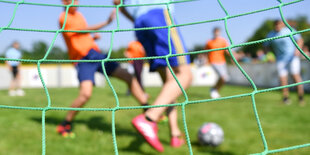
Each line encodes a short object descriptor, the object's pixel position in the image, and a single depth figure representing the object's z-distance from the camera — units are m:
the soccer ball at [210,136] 2.27
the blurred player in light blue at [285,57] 4.88
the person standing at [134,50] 5.12
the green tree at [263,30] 39.47
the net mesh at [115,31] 1.32
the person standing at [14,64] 7.34
